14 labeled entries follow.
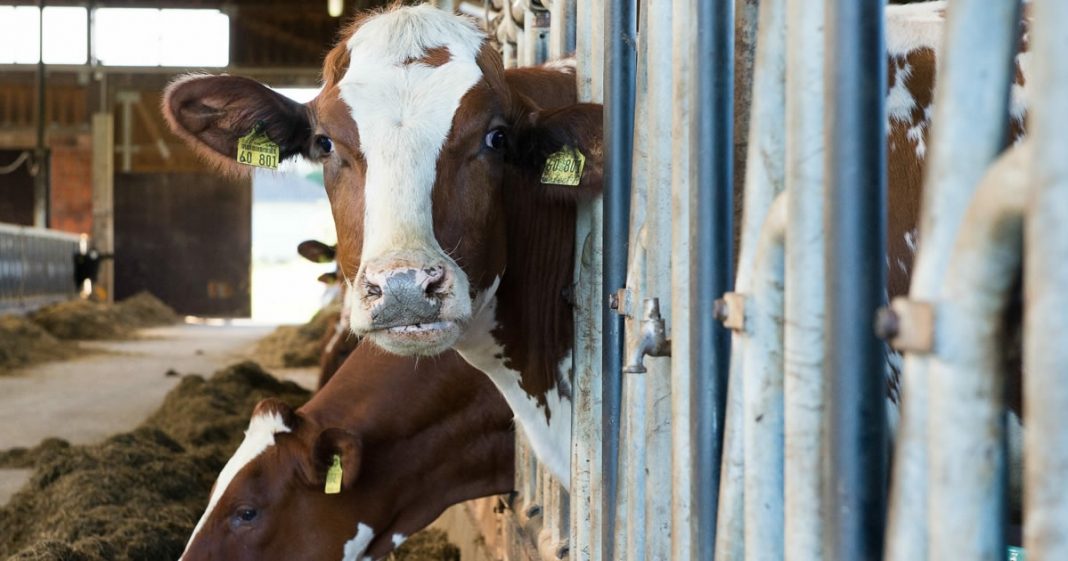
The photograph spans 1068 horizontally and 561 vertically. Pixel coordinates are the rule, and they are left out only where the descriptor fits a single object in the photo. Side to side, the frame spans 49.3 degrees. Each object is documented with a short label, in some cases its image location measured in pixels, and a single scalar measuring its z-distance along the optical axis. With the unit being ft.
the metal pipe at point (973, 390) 2.90
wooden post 73.46
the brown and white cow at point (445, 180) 7.73
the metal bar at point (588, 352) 8.48
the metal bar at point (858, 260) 3.51
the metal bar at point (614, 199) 7.39
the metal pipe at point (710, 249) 5.08
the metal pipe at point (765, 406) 4.37
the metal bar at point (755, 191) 4.42
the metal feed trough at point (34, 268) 49.32
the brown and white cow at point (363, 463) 10.86
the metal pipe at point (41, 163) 65.26
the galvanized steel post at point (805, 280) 3.86
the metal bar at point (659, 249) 6.22
